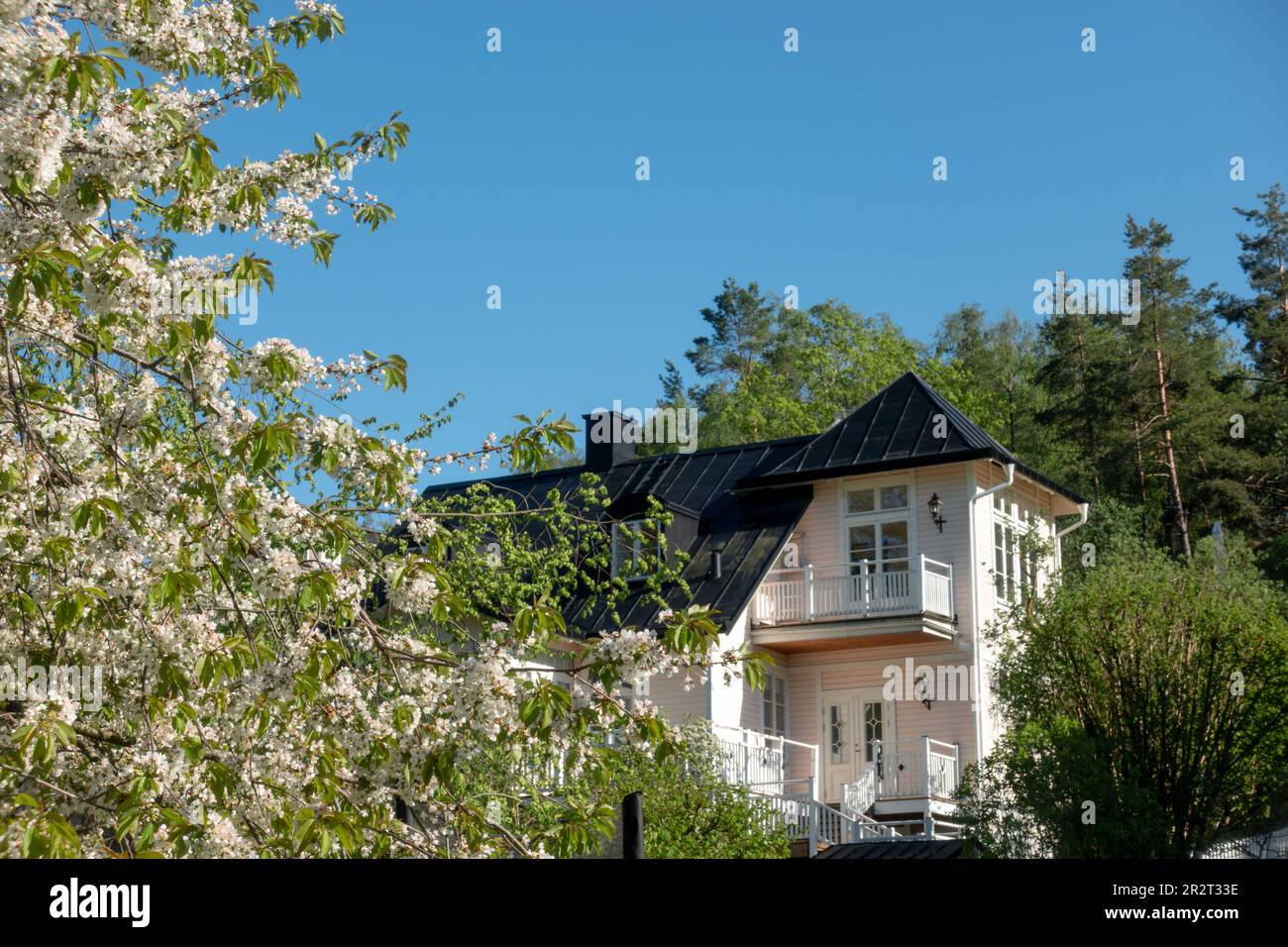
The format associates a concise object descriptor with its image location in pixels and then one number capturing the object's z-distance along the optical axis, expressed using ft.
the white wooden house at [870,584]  75.87
